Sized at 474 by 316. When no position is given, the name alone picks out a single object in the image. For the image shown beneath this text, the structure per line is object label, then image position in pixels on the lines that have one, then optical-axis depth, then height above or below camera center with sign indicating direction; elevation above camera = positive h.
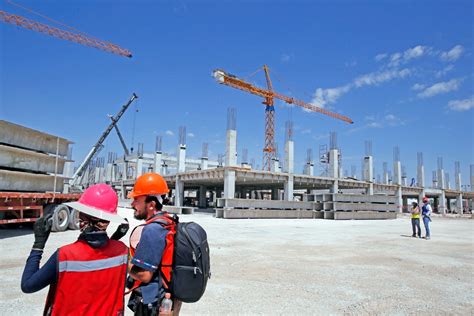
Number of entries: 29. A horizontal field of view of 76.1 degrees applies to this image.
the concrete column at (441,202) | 49.18 -0.81
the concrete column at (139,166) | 41.56 +3.22
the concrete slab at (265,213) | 21.36 -1.56
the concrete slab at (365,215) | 22.97 -1.61
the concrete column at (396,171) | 43.64 +3.60
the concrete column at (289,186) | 28.80 +0.68
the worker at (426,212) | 11.40 -0.58
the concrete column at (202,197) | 41.58 -0.84
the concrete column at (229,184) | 24.44 +0.62
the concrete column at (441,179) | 52.38 +3.19
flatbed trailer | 8.56 -0.63
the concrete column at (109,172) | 53.47 +2.90
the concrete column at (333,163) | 33.69 +3.53
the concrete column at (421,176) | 47.00 +3.21
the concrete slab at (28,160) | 8.87 +0.84
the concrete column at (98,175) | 59.69 +2.59
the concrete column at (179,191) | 32.34 -0.13
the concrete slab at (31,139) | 8.80 +1.55
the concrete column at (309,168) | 43.92 +3.71
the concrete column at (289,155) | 30.02 +3.82
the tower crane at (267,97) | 43.94 +16.02
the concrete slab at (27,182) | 8.90 +0.15
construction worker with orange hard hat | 1.81 -0.44
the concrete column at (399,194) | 41.25 +0.20
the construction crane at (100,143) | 42.42 +7.16
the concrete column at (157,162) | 36.88 +3.32
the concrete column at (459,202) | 53.23 -0.81
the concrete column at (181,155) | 33.41 +3.91
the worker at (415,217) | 11.44 -0.80
